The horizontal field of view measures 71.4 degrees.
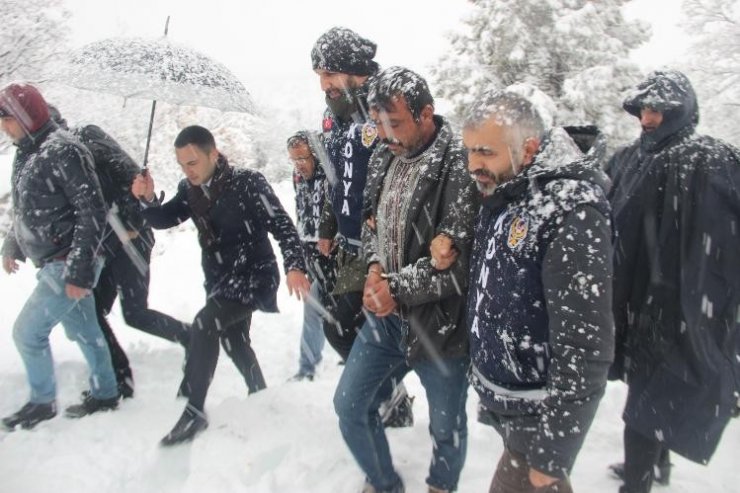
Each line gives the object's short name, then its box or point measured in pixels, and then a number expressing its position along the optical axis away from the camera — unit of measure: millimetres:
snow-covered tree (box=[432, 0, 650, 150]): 15016
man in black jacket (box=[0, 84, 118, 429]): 3348
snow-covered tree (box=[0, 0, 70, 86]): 20766
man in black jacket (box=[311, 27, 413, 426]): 2906
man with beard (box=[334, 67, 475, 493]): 2234
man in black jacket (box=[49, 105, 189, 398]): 3695
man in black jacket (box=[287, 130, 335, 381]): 4023
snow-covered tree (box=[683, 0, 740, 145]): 21828
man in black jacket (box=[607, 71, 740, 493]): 2496
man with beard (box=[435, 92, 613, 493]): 1608
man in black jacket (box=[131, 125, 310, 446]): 3289
